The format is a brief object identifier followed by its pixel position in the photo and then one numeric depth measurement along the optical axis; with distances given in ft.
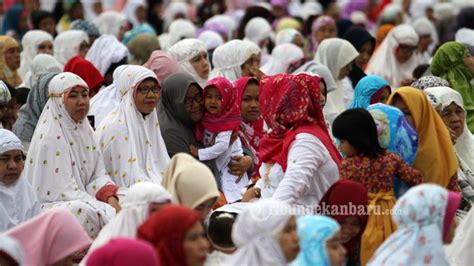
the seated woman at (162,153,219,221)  46.18
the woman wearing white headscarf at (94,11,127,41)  107.02
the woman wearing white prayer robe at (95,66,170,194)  59.36
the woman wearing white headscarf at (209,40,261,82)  75.93
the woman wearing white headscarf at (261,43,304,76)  80.56
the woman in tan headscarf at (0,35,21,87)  80.96
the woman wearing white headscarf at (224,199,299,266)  41.61
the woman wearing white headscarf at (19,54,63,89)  76.94
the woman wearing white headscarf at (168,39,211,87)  75.26
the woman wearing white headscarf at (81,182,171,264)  44.65
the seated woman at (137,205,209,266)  40.50
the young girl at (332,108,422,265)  48.82
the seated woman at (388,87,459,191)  50.97
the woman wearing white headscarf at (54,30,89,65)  87.05
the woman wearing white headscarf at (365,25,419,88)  88.91
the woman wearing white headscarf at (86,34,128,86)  79.14
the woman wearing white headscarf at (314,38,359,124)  76.89
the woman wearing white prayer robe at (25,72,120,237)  56.58
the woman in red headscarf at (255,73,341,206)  49.49
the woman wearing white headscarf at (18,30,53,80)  88.24
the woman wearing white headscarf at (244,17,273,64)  97.68
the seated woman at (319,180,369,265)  47.36
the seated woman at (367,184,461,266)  42.56
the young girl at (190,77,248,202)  62.37
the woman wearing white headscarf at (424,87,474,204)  57.58
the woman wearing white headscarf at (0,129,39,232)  53.22
